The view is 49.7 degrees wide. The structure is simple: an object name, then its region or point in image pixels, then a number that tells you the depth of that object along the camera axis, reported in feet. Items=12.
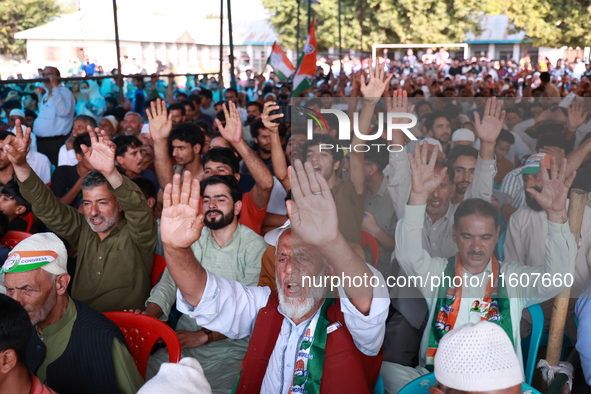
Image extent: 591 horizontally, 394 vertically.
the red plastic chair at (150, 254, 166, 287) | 10.15
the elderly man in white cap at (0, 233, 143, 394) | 6.93
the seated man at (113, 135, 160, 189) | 13.62
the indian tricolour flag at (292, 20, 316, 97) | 23.12
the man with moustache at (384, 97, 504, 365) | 9.11
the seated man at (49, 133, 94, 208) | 14.08
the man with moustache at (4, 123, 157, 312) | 9.60
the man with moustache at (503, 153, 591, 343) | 9.18
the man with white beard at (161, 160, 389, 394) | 6.29
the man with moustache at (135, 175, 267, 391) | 9.09
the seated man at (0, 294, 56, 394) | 5.83
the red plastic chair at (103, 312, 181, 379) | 7.88
